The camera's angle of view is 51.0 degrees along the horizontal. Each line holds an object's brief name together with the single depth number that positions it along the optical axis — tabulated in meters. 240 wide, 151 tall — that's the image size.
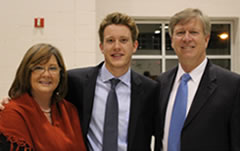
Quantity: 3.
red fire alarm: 3.60
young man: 1.75
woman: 1.43
